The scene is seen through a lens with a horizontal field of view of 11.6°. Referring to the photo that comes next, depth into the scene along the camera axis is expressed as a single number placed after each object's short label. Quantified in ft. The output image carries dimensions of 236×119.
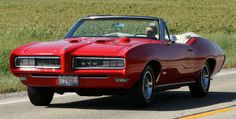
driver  58.17
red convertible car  50.22
